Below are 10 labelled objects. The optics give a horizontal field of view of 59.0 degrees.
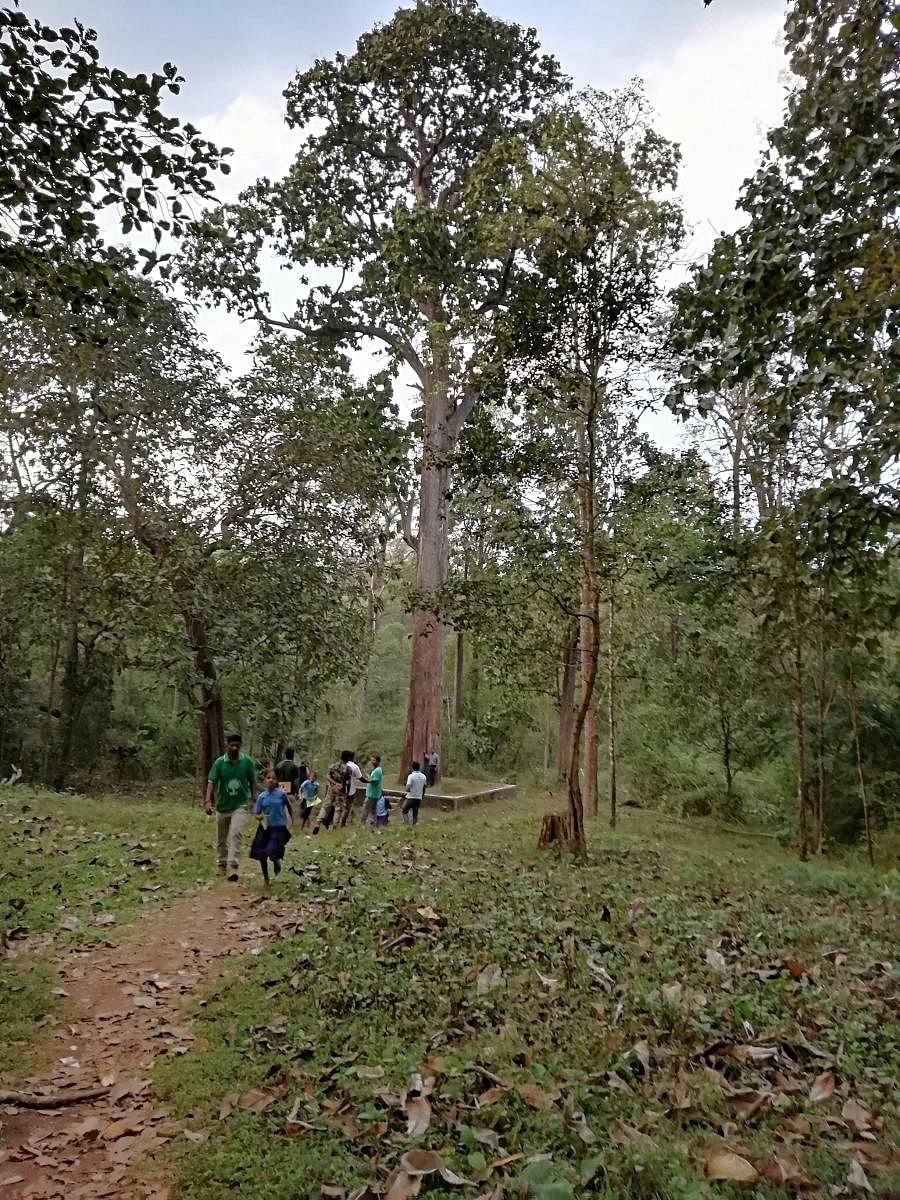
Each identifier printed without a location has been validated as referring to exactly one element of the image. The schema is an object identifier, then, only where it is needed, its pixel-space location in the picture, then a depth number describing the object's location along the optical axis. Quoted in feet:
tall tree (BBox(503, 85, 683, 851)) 37.70
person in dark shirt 50.72
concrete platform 70.69
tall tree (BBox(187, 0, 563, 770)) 66.13
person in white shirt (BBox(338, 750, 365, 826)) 50.83
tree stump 41.19
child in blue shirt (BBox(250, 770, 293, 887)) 33.27
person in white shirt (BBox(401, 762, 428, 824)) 53.57
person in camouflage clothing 51.18
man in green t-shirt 34.68
